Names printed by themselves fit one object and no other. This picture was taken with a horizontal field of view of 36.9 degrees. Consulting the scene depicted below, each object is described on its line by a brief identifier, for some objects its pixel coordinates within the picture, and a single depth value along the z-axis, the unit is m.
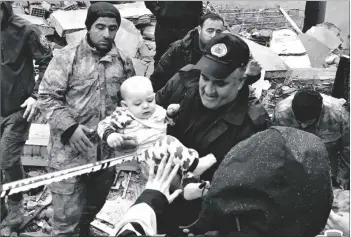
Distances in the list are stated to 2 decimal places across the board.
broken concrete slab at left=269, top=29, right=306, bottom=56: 7.16
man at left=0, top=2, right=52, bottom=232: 3.94
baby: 3.07
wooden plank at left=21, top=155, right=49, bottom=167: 5.07
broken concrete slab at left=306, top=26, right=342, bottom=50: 7.43
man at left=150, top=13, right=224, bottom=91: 4.46
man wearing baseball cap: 2.93
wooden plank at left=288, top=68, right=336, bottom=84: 6.55
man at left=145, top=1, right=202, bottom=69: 5.31
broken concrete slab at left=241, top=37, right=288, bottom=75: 6.64
